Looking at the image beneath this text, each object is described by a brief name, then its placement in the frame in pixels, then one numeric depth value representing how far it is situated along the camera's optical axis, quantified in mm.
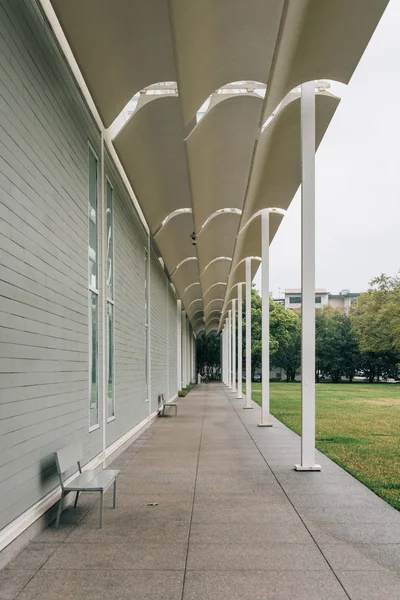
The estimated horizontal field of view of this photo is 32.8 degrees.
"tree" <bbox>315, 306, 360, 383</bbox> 65625
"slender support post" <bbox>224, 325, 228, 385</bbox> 46481
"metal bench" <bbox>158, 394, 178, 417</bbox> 19581
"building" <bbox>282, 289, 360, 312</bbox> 110812
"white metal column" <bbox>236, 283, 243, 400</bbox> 25644
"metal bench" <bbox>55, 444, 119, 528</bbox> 6336
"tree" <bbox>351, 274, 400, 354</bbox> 54906
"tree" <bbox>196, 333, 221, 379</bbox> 70862
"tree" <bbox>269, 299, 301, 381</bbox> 61562
